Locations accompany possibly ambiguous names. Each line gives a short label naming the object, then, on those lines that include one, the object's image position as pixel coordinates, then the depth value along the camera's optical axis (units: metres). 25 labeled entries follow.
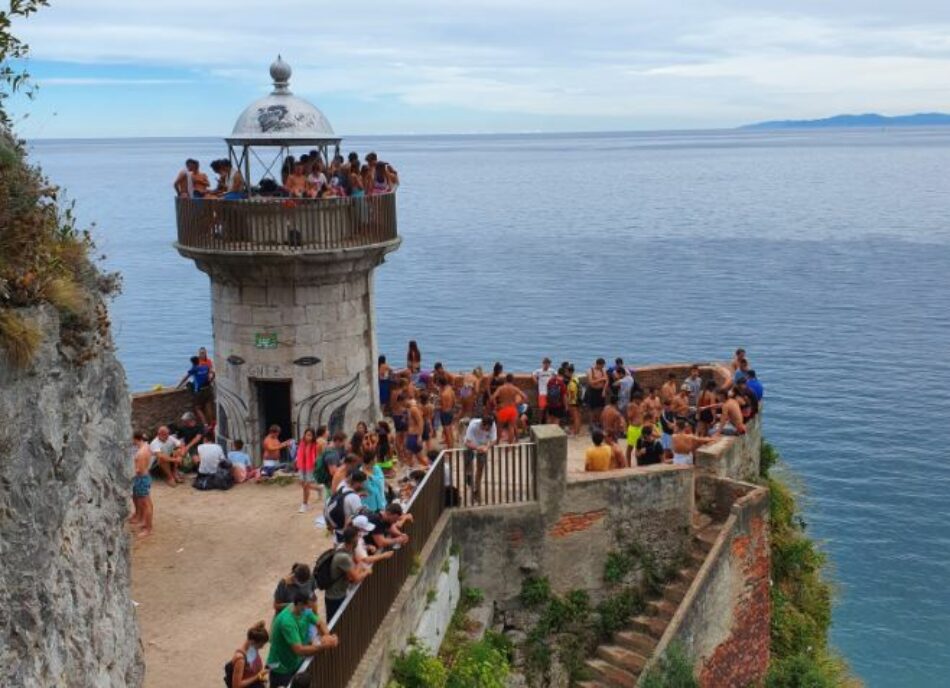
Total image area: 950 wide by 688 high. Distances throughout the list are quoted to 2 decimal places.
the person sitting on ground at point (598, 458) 16.62
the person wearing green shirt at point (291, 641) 9.75
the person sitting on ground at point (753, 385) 19.41
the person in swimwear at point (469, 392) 20.31
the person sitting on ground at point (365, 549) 11.28
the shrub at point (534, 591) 15.95
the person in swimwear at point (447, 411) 18.80
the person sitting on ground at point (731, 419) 18.13
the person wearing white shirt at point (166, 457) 17.77
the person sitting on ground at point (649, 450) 17.36
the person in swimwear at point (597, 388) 20.31
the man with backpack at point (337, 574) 10.94
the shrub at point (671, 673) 15.45
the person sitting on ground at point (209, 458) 17.55
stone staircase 15.84
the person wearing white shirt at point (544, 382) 20.67
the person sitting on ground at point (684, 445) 17.70
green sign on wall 17.94
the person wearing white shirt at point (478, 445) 15.23
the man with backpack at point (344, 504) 12.36
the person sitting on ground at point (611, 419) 18.92
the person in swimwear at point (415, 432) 17.59
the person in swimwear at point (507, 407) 18.06
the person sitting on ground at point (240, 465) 17.69
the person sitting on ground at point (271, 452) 17.61
